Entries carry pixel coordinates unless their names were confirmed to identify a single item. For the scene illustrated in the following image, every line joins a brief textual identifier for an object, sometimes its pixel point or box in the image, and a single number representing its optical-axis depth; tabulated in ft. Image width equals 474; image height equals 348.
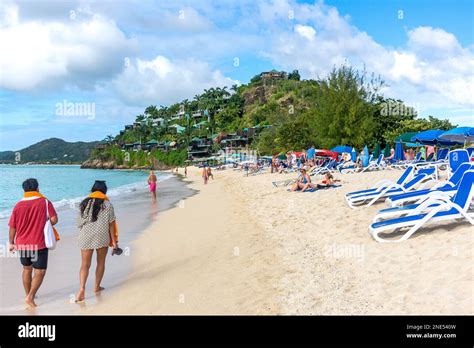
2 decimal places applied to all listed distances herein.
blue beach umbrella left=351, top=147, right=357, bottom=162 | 77.56
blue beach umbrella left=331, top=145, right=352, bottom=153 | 84.53
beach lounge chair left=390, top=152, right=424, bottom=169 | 65.98
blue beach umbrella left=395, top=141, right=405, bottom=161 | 74.38
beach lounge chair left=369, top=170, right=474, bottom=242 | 22.08
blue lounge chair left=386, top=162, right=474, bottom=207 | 26.07
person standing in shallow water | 63.87
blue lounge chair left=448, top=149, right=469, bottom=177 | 33.71
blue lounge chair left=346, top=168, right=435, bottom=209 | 32.89
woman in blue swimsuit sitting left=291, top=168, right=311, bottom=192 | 49.96
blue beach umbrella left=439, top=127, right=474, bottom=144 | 51.19
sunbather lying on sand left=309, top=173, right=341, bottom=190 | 49.06
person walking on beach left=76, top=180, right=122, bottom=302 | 17.84
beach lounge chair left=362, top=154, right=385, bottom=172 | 68.96
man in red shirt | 16.75
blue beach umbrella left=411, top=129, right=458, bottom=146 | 63.52
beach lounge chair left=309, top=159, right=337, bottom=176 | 73.61
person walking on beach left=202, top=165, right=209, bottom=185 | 115.34
